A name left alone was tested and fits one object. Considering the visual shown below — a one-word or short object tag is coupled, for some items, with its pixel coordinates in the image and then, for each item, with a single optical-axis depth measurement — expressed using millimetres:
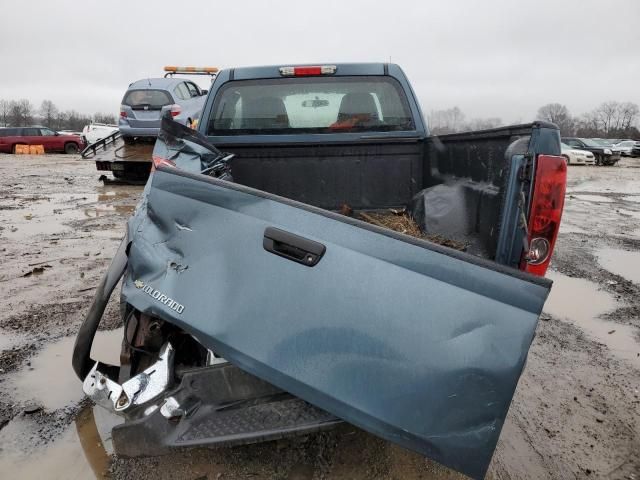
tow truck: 12219
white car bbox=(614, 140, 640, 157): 38406
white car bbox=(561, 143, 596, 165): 28750
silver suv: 12562
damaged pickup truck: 1634
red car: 30469
